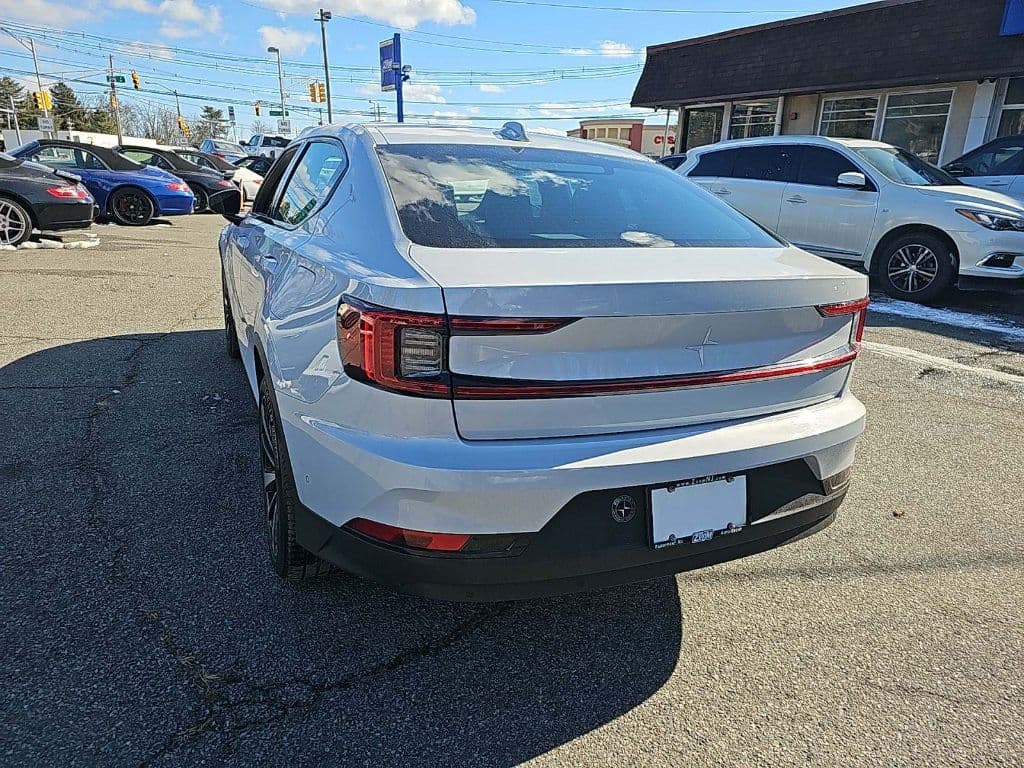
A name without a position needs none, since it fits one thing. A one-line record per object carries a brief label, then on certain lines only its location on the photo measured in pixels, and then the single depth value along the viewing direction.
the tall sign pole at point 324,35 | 40.40
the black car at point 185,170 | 15.03
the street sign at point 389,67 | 24.66
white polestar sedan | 1.74
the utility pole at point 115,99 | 54.44
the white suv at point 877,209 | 7.07
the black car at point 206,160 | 19.22
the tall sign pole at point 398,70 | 24.38
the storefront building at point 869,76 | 13.15
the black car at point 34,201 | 9.41
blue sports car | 12.79
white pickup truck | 31.72
